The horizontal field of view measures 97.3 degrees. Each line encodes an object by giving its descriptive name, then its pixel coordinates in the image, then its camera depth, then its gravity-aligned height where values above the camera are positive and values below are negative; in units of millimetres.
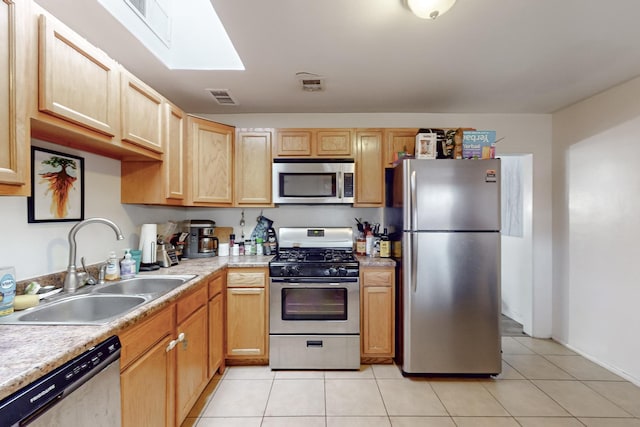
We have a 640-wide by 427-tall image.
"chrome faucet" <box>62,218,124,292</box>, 1576 -276
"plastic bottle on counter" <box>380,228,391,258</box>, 2688 -322
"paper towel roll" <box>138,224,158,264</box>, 2168 -223
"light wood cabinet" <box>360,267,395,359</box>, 2480 -862
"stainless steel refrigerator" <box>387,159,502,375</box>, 2248 -382
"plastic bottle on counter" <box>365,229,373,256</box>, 2799 -279
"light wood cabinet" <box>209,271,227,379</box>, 2125 -844
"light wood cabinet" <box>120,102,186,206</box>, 2102 +289
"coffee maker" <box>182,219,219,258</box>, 2764 -239
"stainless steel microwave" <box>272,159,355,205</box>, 2760 +326
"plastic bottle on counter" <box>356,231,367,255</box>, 2904 -319
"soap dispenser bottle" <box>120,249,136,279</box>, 1894 -351
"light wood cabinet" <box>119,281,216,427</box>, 1217 -775
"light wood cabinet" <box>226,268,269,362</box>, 2432 -873
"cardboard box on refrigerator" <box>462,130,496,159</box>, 2363 +600
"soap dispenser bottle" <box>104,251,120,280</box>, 1812 -348
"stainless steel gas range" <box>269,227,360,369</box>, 2395 -858
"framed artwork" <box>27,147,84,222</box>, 1514 +164
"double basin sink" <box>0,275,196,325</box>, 1247 -462
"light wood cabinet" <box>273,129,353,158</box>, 2820 +726
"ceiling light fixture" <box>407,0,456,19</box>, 1392 +1046
